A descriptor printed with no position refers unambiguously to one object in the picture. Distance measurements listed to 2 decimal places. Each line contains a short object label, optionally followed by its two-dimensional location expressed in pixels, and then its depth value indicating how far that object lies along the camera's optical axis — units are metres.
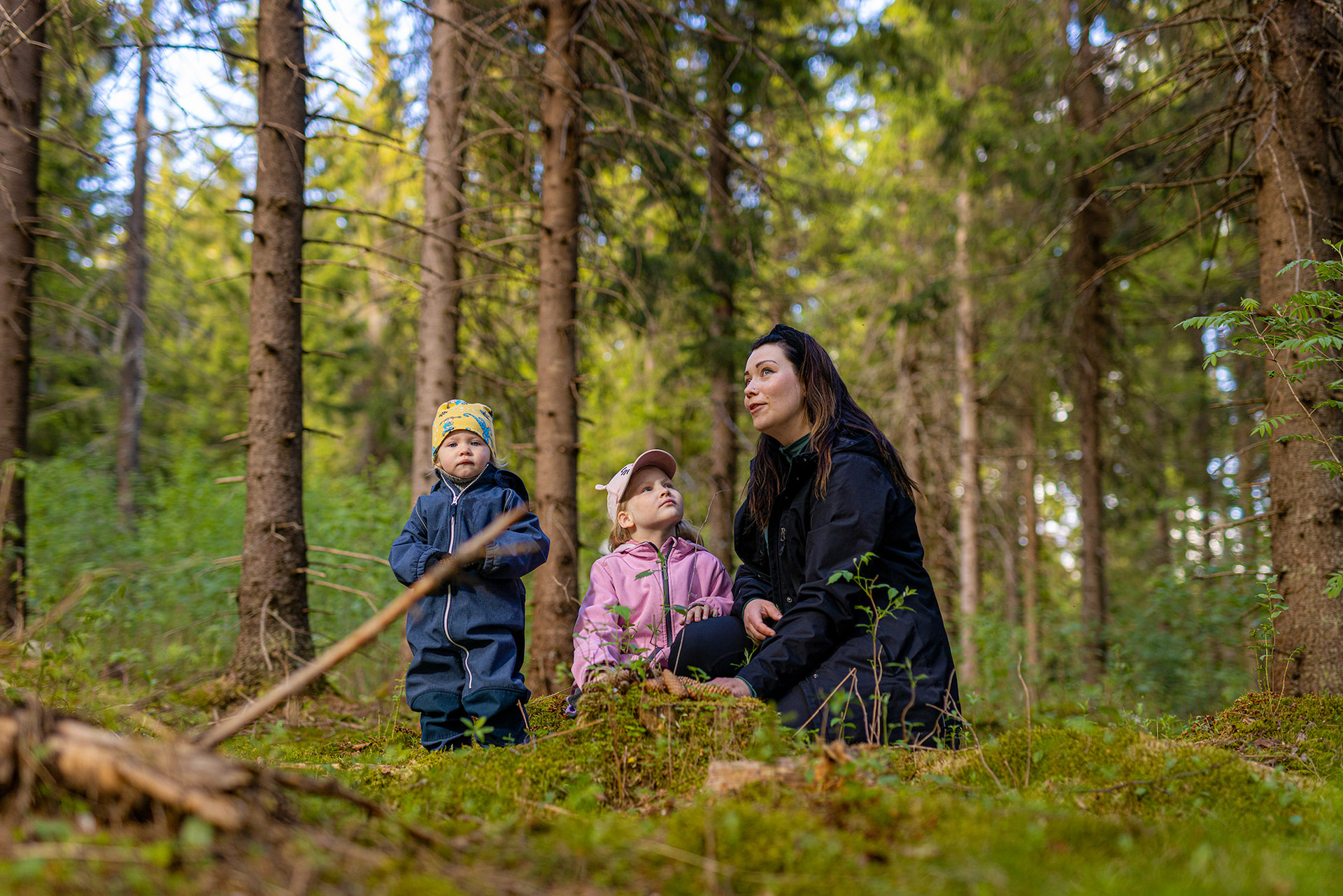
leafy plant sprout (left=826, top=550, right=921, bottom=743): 3.62
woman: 3.83
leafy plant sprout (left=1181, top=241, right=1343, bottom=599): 4.14
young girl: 4.41
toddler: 4.55
